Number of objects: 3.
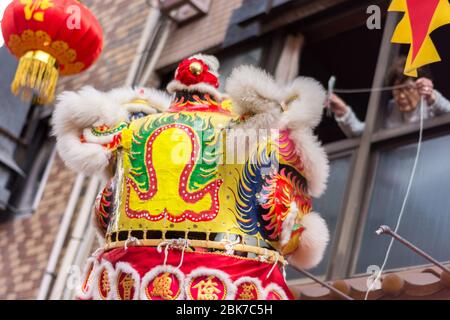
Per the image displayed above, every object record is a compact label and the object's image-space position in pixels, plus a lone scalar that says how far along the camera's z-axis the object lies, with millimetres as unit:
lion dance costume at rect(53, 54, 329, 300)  3021
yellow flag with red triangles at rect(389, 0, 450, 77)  3113
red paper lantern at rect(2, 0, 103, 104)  4797
